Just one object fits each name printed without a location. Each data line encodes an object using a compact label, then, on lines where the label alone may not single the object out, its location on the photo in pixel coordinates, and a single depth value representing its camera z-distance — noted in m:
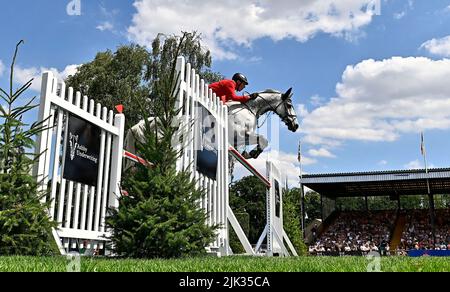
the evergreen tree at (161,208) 4.28
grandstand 26.89
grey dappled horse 8.95
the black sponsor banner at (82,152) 5.29
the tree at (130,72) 19.86
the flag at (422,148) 27.43
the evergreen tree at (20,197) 4.02
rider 8.38
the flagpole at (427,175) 25.91
